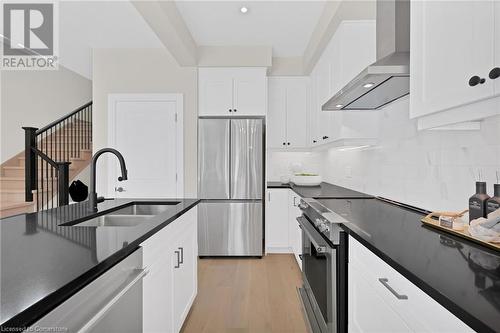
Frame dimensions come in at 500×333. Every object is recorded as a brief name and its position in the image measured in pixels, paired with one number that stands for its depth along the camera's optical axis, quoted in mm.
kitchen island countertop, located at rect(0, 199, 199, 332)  646
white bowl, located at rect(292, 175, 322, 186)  3650
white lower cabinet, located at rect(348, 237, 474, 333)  765
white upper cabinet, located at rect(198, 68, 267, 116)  3932
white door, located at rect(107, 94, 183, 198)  3896
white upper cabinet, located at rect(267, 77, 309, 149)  4277
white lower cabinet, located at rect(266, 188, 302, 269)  3977
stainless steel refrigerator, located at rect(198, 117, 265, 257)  3828
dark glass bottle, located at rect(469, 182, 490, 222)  1182
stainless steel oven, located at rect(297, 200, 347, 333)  1509
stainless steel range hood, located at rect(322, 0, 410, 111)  1557
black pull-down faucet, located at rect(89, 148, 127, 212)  1753
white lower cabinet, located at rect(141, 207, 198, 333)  1371
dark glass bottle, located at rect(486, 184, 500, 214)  1116
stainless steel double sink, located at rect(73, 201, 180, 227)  1797
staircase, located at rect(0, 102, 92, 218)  3496
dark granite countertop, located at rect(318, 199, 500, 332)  648
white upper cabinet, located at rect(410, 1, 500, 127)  948
